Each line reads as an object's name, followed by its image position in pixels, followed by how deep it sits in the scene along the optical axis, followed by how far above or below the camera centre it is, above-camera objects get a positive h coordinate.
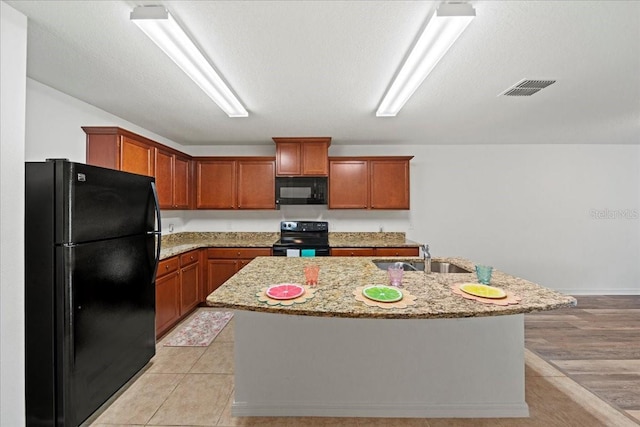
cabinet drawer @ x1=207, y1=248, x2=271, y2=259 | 4.05 -0.57
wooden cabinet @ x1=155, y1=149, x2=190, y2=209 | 3.50 +0.44
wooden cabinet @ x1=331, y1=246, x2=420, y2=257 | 4.00 -0.53
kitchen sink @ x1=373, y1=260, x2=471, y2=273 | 2.56 -0.48
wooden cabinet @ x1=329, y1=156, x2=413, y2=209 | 4.29 +0.45
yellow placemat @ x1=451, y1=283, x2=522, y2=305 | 1.50 -0.46
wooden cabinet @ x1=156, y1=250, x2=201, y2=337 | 3.04 -0.90
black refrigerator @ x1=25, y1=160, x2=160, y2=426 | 1.71 -0.49
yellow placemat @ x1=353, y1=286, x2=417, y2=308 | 1.46 -0.47
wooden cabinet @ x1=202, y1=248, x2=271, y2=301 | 4.05 -0.68
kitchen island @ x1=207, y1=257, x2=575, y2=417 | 1.87 -1.00
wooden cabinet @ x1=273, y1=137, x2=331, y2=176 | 4.15 +0.81
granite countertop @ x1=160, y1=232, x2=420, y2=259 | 4.26 -0.41
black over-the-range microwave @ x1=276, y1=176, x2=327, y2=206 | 4.20 +0.34
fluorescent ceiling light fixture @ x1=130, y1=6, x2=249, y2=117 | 1.49 +1.01
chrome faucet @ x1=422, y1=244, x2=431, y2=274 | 2.20 -0.37
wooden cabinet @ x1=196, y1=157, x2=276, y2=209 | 4.34 +0.46
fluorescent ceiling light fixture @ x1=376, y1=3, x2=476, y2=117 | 1.42 +1.00
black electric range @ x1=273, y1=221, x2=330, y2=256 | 3.98 -0.40
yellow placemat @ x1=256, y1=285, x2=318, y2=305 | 1.51 -0.47
